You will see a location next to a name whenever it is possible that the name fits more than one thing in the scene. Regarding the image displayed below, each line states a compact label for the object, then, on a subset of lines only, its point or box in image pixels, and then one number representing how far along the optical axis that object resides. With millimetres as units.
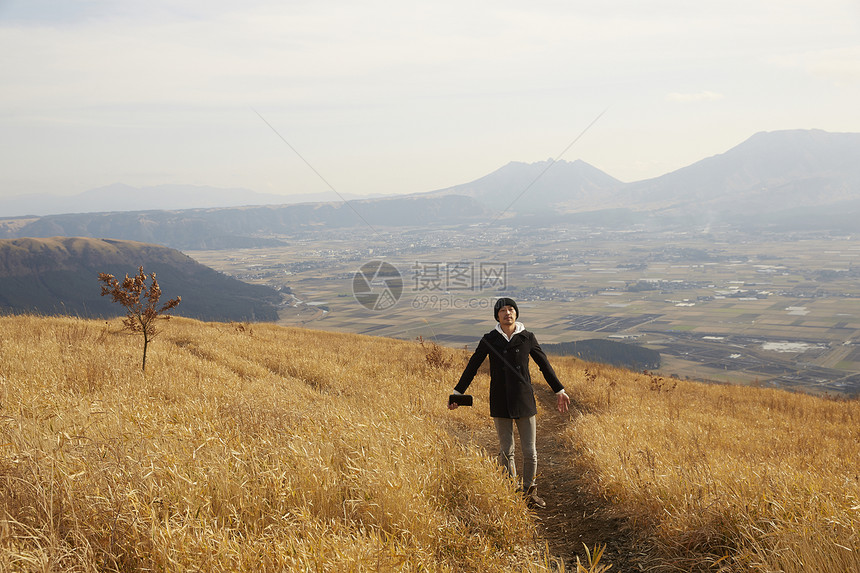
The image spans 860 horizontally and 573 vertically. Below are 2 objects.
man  5625
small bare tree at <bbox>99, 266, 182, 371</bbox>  8805
